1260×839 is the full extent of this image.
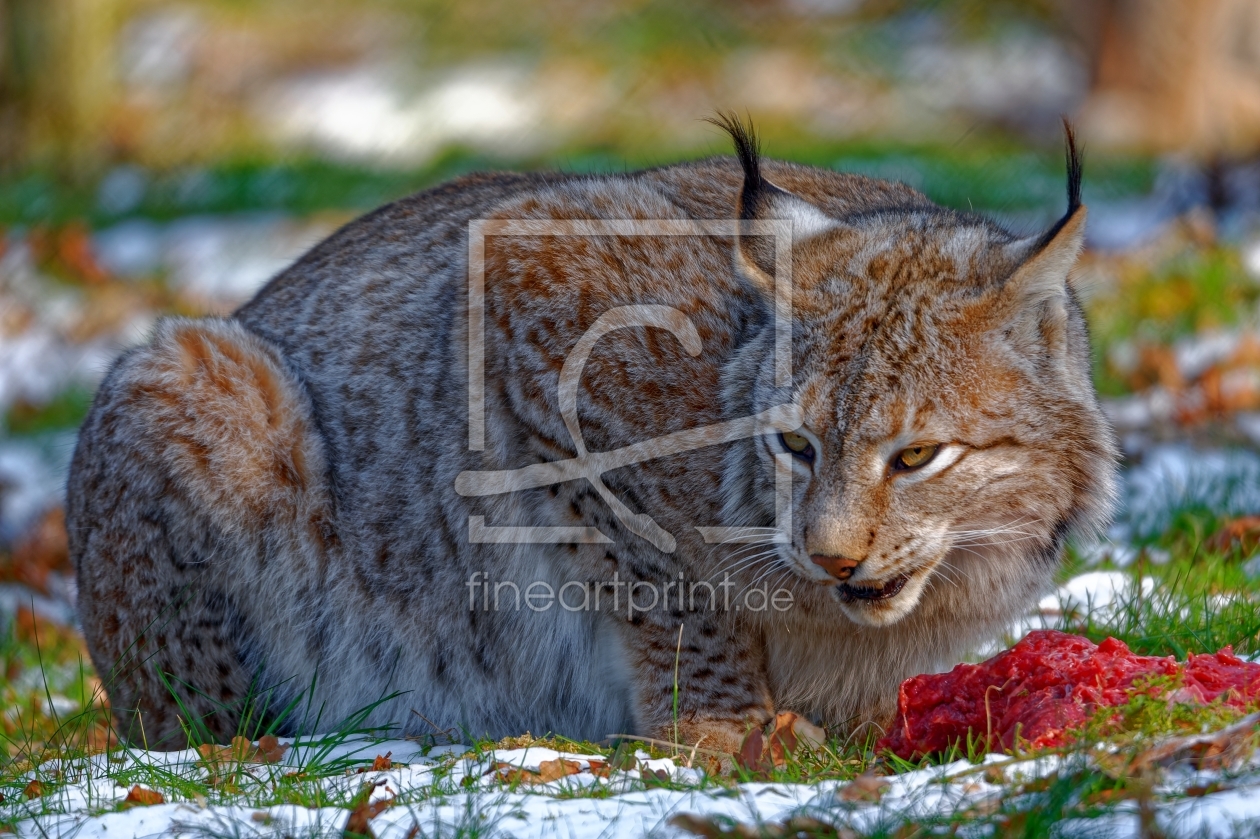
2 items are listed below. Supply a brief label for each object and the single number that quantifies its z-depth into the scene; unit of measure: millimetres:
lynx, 6867
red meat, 6320
